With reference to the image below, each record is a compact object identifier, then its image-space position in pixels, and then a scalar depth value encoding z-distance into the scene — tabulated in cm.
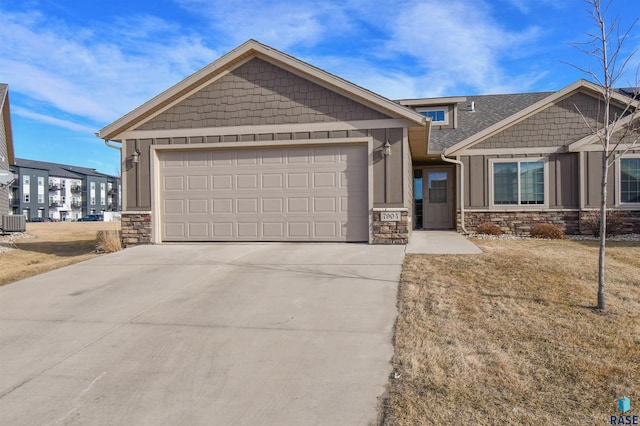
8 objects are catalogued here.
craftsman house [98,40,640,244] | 953
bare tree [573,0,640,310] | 492
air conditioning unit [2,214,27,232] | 1916
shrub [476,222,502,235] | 1270
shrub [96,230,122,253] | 1008
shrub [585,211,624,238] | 1230
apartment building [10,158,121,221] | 6412
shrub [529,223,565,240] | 1176
